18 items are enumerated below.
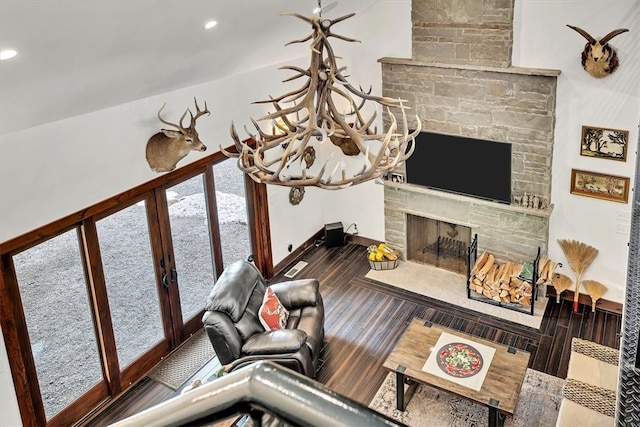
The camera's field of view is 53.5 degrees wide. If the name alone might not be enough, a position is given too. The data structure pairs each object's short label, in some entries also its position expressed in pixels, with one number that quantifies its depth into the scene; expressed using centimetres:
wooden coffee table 563
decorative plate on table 599
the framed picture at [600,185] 706
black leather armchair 612
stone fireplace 723
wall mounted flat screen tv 777
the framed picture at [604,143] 689
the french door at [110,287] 560
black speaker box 940
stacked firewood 778
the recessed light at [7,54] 365
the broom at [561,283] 772
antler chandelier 392
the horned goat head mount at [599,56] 654
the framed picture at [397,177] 868
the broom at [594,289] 754
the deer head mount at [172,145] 631
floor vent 881
